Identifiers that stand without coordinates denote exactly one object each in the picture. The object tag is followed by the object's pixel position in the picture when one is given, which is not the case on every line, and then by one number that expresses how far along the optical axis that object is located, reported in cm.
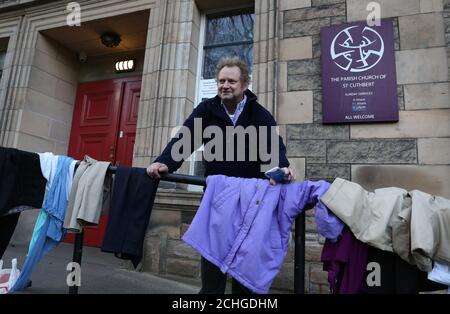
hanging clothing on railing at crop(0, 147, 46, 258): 204
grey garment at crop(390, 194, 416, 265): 157
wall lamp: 568
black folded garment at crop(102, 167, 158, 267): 188
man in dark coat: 206
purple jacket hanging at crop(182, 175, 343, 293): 164
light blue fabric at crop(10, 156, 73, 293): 219
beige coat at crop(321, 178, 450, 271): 152
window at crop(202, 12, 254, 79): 462
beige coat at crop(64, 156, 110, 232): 202
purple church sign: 361
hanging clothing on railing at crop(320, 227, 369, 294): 166
